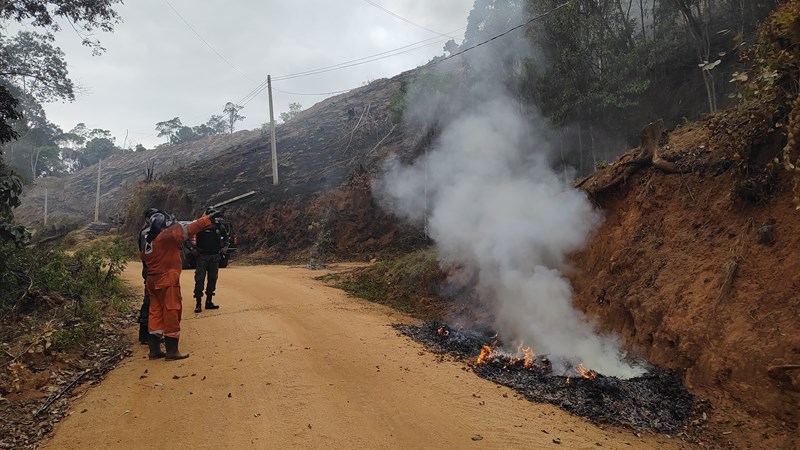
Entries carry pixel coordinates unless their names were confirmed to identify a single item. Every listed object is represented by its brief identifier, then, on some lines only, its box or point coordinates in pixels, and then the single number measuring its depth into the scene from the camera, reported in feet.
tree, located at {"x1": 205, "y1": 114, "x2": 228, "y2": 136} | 202.08
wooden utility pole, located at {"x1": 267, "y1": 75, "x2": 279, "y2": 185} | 80.11
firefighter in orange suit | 16.05
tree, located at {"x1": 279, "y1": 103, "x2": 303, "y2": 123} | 148.77
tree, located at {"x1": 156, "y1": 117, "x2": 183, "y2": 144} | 191.93
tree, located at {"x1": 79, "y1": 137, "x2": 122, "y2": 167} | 192.54
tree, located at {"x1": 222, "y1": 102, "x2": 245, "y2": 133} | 199.00
